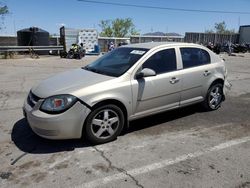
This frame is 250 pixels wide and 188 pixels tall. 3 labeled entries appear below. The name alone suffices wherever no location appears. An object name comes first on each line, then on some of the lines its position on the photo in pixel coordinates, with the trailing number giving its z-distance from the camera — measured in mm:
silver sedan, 2954
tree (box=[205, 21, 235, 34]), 56445
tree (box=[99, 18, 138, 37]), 52441
